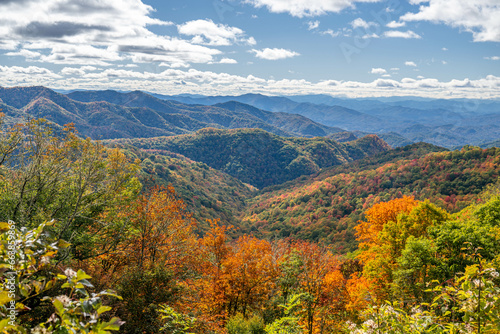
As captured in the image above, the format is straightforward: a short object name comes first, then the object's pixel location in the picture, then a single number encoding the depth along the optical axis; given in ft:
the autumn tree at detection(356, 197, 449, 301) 103.19
